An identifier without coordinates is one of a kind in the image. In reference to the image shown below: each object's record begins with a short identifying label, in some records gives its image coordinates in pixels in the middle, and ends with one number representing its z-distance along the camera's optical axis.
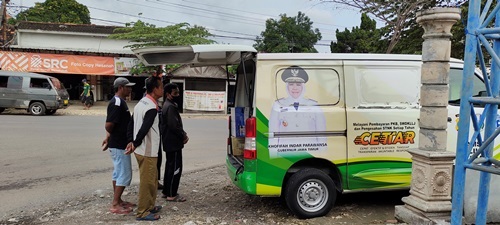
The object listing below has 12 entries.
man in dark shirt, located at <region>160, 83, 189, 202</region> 5.38
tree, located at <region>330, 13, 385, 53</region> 27.87
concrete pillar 3.89
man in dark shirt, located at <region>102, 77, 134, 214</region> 4.88
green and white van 4.50
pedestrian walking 21.64
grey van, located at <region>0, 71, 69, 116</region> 17.33
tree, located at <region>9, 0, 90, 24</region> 38.47
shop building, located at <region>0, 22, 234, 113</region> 21.91
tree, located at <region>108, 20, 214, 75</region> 22.45
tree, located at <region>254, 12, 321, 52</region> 41.06
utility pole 21.47
